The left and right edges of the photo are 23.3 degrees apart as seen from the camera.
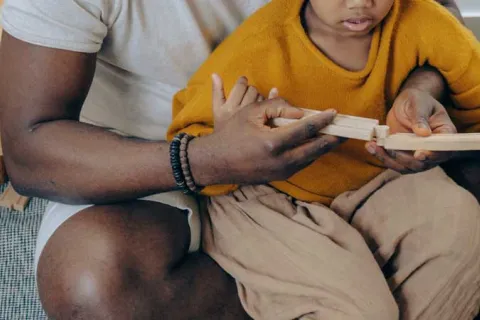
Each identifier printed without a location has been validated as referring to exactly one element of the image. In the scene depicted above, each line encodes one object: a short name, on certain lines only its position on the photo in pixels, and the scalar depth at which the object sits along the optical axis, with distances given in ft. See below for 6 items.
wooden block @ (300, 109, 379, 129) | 3.97
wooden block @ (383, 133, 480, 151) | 3.91
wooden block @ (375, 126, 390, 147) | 3.97
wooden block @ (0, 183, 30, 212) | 5.90
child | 4.32
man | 4.29
